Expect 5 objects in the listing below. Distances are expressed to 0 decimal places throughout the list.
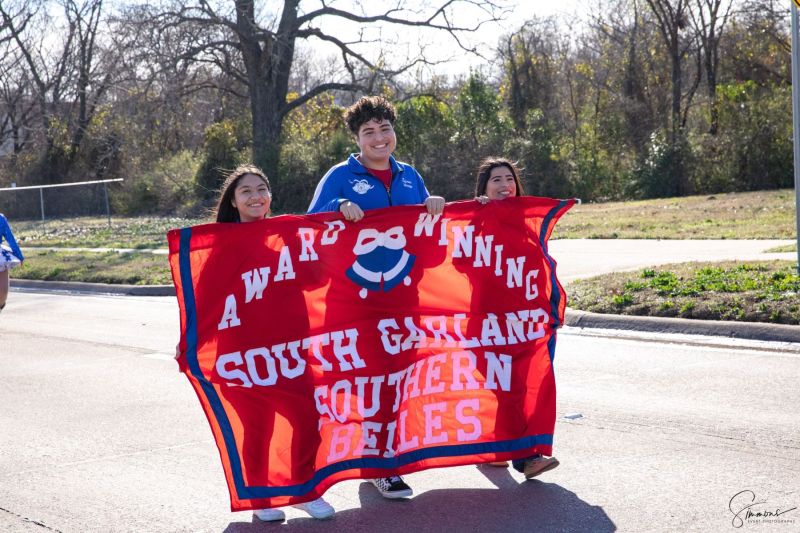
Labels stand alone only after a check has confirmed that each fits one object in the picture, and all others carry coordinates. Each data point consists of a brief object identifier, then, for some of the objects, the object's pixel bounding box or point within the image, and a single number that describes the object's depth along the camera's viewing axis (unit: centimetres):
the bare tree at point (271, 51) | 3353
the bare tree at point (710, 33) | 3897
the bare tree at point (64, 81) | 5022
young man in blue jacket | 558
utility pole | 1141
